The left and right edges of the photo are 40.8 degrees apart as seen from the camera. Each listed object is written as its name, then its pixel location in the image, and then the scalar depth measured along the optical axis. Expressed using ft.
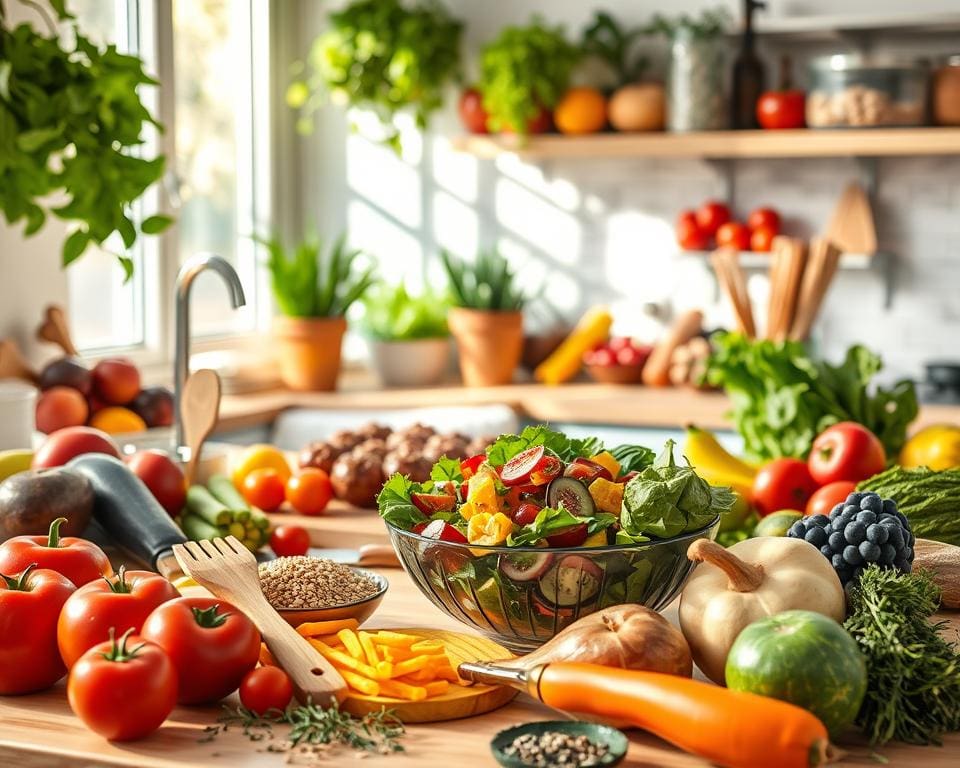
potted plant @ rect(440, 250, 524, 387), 14.28
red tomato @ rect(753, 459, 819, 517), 6.65
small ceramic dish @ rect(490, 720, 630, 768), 3.52
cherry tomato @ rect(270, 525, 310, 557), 6.44
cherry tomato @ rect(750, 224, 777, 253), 14.02
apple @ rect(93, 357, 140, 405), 10.14
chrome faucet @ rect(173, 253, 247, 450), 6.54
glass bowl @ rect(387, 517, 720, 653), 4.14
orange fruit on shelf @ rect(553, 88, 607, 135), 14.25
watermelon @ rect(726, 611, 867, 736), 3.64
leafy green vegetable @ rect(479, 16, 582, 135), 14.05
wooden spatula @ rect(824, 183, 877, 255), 13.75
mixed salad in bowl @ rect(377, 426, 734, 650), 4.15
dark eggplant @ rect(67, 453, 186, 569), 5.87
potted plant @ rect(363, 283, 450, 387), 14.49
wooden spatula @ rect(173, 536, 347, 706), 4.07
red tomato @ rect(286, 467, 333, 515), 7.33
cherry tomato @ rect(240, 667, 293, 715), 4.03
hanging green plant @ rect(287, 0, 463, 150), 14.70
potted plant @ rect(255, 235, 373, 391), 13.83
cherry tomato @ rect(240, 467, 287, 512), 7.48
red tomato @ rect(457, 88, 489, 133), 14.89
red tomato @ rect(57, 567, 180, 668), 4.12
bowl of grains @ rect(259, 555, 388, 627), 4.67
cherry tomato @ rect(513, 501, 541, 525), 4.25
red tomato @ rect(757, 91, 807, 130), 13.35
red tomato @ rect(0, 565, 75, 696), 4.20
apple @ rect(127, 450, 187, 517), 6.60
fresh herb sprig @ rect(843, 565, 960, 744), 3.84
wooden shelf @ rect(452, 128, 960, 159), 12.71
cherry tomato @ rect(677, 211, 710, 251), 14.39
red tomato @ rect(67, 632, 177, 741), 3.74
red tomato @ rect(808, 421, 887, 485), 6.67
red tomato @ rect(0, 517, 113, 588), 4.66
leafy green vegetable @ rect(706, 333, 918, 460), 7.96
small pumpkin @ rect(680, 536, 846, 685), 4.10
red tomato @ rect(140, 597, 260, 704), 4.01
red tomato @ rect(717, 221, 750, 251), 14.06
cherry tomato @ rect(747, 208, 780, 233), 14.11
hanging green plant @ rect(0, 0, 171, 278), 6.21
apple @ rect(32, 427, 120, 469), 6.64
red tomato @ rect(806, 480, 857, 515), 6.06
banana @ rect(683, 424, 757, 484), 7.12
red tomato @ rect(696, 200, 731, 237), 14.37
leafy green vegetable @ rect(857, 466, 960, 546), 5.64
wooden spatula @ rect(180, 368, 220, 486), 6.98
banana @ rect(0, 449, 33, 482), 6.57
